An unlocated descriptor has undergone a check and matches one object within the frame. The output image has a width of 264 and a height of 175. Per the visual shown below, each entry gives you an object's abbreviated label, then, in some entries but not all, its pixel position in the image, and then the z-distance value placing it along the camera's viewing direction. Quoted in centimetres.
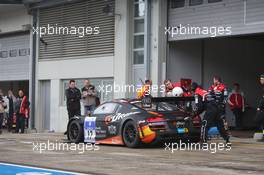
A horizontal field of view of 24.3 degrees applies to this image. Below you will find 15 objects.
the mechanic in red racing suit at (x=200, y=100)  1505
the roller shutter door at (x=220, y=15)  1845
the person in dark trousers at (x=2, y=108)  2509
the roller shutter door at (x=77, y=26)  2386
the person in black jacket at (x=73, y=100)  2086
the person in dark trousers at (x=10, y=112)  2667
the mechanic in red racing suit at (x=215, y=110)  1484
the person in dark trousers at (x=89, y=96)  2128
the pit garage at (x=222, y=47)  1895
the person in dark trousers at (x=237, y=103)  2320
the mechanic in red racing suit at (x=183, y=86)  1802
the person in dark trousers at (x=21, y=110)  2488
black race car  1477
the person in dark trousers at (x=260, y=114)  1620
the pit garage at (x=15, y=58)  2880
